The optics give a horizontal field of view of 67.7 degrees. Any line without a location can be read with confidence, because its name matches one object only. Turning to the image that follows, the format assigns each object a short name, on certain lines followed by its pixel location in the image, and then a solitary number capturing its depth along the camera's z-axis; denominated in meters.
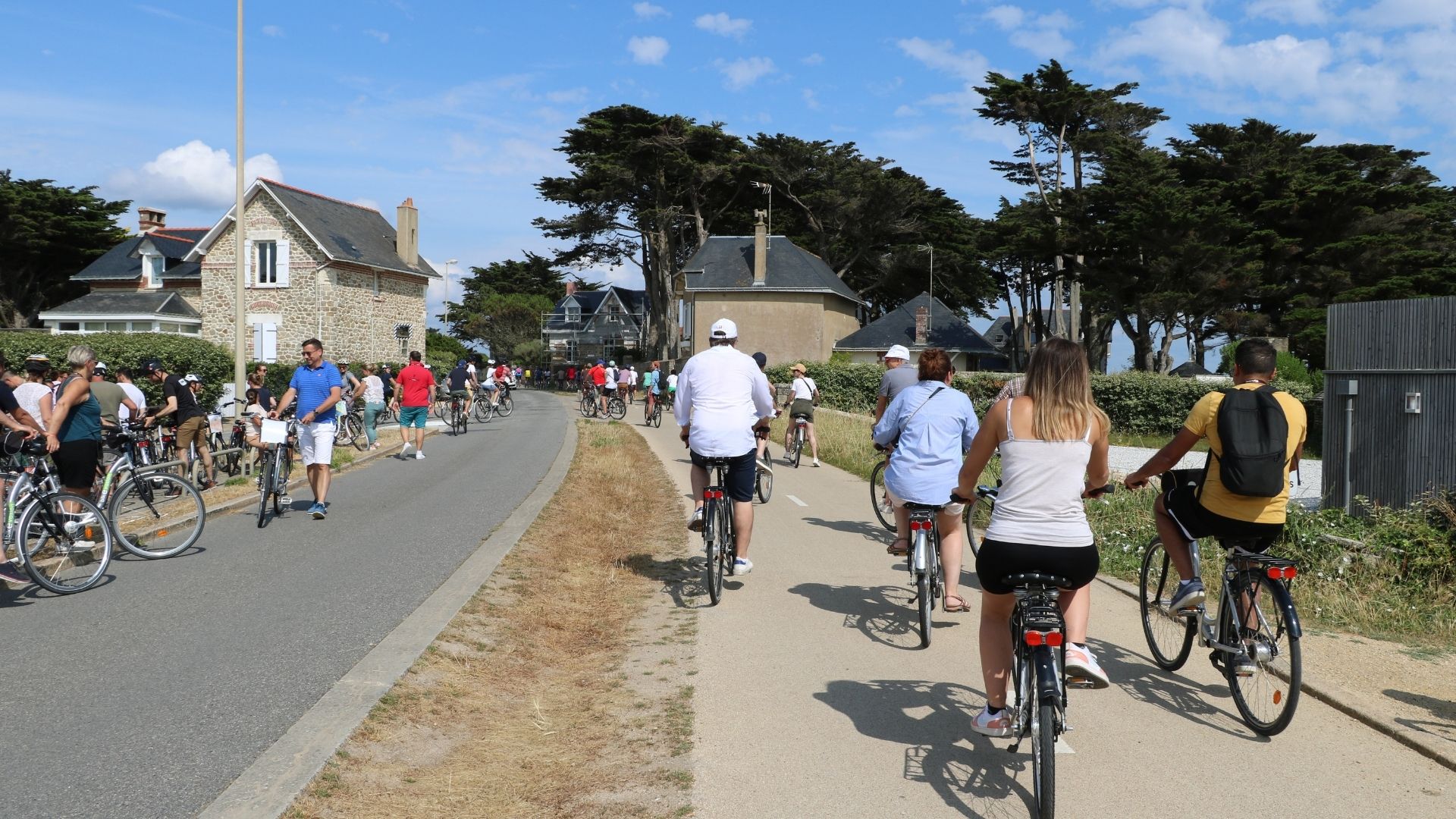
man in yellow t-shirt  4.96
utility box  10.79
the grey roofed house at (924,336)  56.19
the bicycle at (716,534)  7.38
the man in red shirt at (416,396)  19.31
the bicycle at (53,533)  7.48
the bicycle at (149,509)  8.90
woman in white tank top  3.99
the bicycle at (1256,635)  4.64
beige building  55.97
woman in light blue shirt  6.74
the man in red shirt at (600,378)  34.19
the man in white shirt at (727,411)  7.52
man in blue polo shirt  11.41
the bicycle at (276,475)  11.09
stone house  44.78
